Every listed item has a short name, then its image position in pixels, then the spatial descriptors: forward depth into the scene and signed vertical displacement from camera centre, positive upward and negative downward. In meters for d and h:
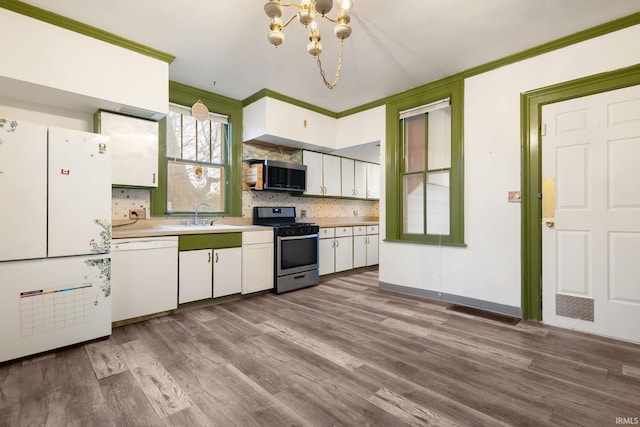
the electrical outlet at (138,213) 3.28 +0.02
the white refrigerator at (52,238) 2.06 -0.17
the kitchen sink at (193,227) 3.24 -0.14
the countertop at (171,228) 2.82 -0.15
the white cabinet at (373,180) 6.02 +0.71
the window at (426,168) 3.46 +0.60
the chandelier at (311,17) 1.73 +1.21
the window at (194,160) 3.71 +0.72
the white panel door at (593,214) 2.44 +0.00
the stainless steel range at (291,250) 3.89 -0.48
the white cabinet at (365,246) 5.20 -0.57
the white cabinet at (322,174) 4.81 +0.69
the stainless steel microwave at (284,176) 4.15 +0.57
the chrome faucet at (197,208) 3.80 +0.09
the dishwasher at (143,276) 2.68 -0.58
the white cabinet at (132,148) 2.88 +0.68
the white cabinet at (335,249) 4.64 -0.57
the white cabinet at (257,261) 3.64 -0.58
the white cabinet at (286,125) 3.90 +1.27
